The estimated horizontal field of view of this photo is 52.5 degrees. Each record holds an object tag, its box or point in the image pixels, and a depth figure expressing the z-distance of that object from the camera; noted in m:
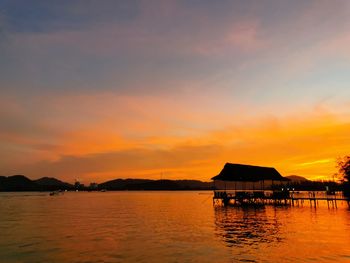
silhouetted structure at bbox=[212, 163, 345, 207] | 61.84
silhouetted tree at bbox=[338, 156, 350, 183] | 73.44
